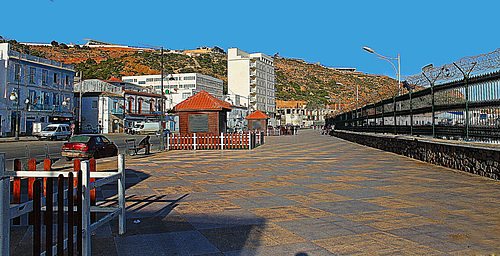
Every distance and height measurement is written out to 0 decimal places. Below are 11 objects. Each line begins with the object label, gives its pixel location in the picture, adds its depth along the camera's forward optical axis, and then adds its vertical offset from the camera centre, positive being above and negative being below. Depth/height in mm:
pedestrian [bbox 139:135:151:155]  19972 -562
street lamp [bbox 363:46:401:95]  24578 +4829
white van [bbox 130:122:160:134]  57241 +852
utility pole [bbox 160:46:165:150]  22627 -406
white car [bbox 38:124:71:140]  38250 +76
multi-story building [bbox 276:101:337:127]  130375 +7408
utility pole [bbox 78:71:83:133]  54419 +1165
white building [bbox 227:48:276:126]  94500 +14084
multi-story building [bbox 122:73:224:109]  91250 +12556
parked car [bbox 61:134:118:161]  17484 -608
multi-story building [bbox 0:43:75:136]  45438 +5551
